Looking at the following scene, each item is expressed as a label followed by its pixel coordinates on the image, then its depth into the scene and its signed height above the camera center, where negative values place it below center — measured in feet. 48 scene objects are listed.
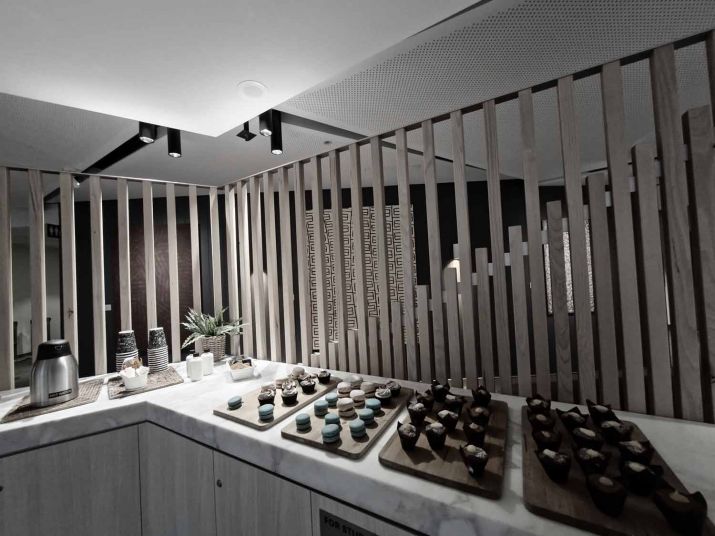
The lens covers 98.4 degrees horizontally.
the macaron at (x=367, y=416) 3.50 -1.58
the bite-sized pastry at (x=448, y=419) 3.17 -1.52
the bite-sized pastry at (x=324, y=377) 4.90 -1.55
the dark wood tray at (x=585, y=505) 2.00 -1.70
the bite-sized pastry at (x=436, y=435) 2.91 -1.54
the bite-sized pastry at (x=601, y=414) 3.09 -1.51
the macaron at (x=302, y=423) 3.40 -1.57
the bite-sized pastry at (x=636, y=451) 2.41 -1.52
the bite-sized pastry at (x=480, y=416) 3.16 -1.51
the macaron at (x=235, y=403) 4.08 -1.57
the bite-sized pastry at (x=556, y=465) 2.39 -1.54
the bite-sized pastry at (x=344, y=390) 4.29 -1.56
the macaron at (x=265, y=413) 3.70 -1.56
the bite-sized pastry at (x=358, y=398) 4.00 -1.57
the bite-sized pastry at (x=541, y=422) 2.99 -1.52
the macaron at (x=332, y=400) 4.02 -1.57
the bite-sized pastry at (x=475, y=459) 2.51 -1.55
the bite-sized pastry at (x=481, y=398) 3.67 -1.52
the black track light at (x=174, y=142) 5.82 +2.75
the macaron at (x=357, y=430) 3.20 -1.58
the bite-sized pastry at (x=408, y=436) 2.91 -1.53
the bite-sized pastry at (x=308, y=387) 4.54 -1.57
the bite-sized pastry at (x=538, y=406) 3.25 -1.49
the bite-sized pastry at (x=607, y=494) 2.06 -1.56
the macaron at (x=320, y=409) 3.76 -1.58
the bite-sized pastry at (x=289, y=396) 4.13 -1.54
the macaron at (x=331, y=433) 3.13 -1.57
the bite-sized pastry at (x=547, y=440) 2.70 -1.53
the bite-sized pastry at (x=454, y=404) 3.60 -1.55
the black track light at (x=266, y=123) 5.59 +2.94
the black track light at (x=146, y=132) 5.34 +2.75
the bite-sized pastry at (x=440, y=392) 3.89 -1.50
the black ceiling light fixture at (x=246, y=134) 6.14 +3.01
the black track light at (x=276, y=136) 5.91 +2.81
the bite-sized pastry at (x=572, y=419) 3.02 -1.53
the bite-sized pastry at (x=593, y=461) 2.36 -1.53
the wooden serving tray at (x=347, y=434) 3.03 -1.67
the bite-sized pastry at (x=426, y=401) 3.63 -1.50
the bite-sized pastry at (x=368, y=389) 4.28 -1.56
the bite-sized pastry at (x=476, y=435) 2.87 -1.53
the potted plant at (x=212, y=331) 6.59 -0.97
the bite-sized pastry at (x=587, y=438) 2.66 -1.53
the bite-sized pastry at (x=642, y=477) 2.21 -1.56
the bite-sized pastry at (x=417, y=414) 3.33 -1.51
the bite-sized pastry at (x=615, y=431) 2.78 -1.54
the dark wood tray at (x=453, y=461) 2.46 -1.68
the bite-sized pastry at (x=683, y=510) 1.88 -1.56
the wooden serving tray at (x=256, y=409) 3.71 -1.66
